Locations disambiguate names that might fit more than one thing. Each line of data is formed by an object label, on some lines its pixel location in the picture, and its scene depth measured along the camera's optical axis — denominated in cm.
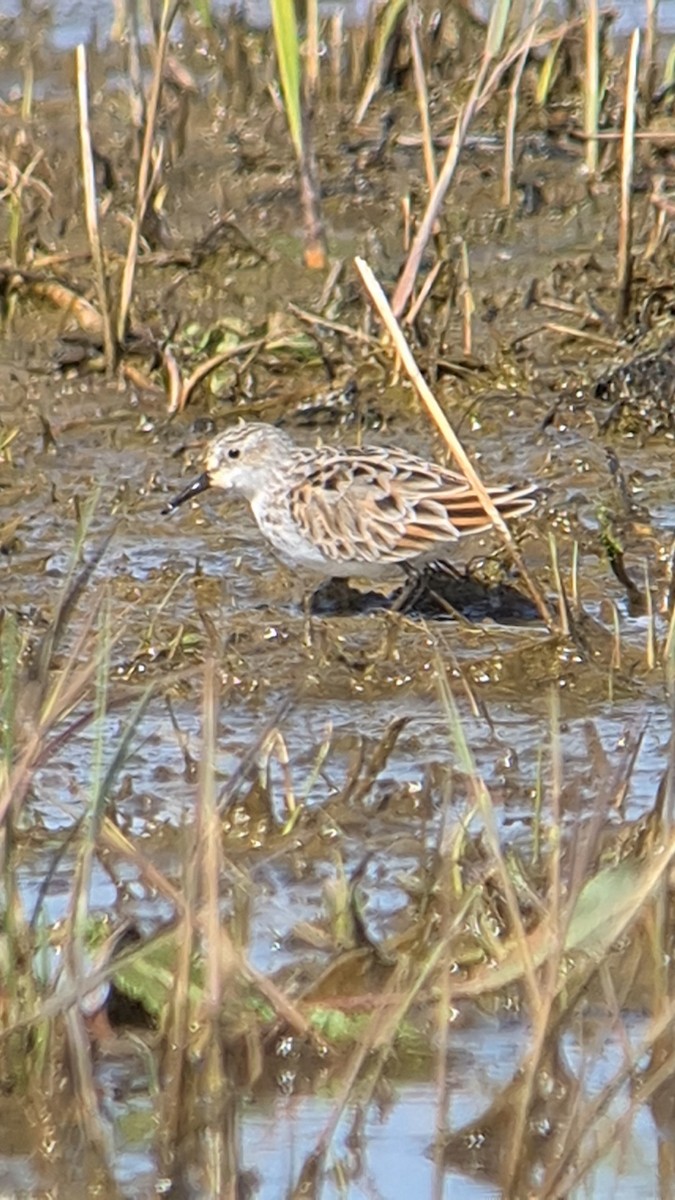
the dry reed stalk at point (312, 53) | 1565
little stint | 1158
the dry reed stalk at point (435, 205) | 1319
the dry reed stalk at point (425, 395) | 1052
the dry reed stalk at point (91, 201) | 1410
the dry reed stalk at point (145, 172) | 1399
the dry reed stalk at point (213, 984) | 692
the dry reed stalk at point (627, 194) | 1426
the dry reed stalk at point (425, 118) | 1437
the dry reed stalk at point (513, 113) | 1443
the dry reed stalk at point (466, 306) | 1462
